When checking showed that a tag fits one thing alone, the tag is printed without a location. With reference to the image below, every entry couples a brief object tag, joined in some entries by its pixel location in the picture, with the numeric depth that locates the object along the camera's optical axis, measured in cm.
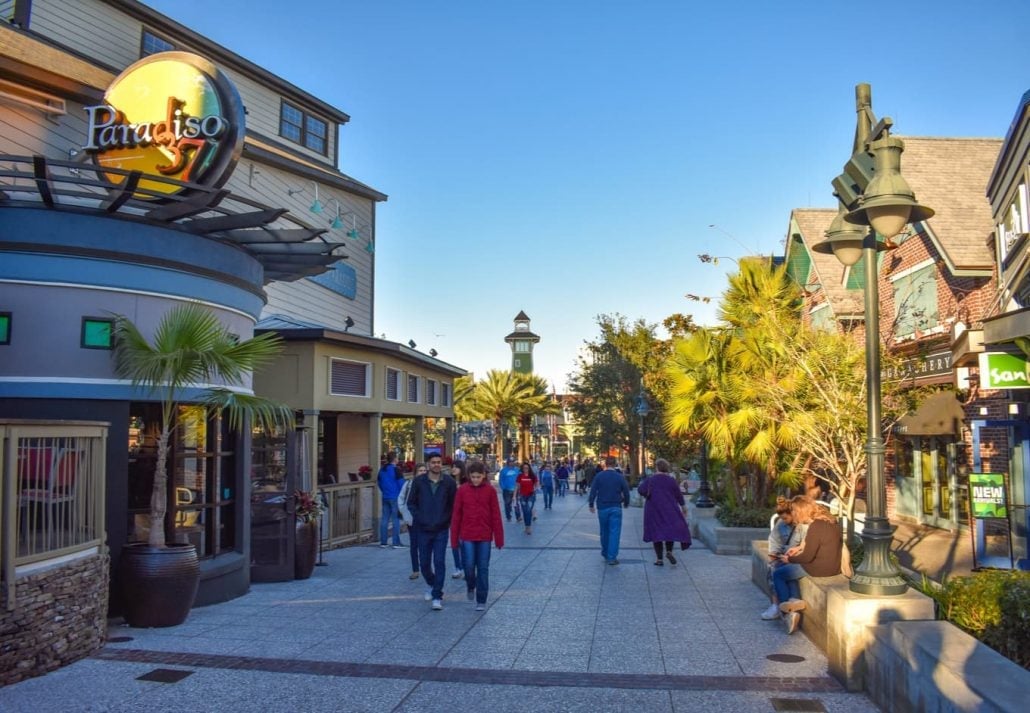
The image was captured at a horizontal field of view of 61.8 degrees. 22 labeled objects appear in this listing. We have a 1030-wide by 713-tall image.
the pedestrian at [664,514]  1280
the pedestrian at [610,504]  1281
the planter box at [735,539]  1430
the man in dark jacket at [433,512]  975
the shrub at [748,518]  1484
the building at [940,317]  1509
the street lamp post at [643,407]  2958
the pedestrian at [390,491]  1512
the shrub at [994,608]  580
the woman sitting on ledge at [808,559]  790
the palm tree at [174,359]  881
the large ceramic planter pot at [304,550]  1184
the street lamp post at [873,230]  661
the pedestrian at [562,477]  3622
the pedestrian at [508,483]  2086
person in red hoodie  947
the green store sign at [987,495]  1132
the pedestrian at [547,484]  2647
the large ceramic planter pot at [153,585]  850
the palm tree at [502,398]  5231
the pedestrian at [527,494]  1836
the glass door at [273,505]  1173
